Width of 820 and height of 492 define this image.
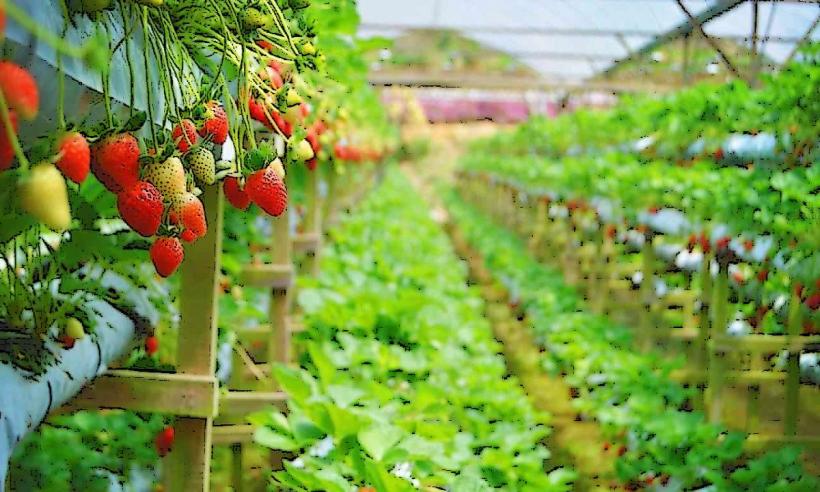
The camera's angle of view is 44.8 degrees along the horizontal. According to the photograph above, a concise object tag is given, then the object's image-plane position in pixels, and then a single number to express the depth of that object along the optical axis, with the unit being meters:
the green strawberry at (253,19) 1.40
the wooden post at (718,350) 4.51
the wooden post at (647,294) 6.43
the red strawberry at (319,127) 2.61
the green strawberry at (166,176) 1.15
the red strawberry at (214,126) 1.37
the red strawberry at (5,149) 0.83
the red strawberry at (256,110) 1.74
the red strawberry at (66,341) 1.75
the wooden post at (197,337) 2.06
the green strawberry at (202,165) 1.33
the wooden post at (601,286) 7.83
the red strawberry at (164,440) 2.71
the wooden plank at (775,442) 4.07
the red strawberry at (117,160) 1.09
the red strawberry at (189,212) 1.18
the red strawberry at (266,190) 1.39
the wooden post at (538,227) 10.84
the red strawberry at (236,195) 1.48
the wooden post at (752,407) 4.79
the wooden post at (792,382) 4.22
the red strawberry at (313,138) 2.27
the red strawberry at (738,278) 5.44
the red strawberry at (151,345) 2.53
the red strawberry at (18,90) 0.77
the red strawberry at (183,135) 1.29
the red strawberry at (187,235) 1.30
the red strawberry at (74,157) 0.96
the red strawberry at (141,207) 1.10
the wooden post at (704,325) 5.29
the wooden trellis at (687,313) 4.25
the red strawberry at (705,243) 4.61
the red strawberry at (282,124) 1.86
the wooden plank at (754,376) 4.83
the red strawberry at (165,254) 1.25
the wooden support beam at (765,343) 4.16
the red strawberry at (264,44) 1.66
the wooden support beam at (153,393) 2.06
